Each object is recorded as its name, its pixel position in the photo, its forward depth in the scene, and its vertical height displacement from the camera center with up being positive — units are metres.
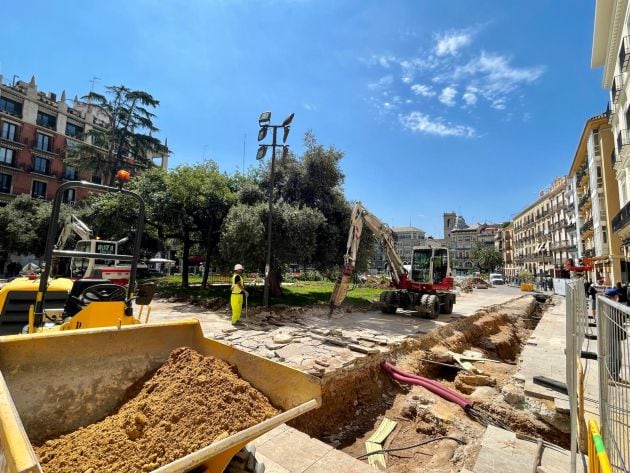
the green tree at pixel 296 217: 14.30 +2.18
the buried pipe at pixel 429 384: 5.87 -2.26
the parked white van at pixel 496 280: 52.34 -1.20
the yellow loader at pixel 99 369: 2.19 -0.88
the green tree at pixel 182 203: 16.97 +3.04
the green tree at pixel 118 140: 32.25 +11.95
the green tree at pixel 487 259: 76.00 +3.01
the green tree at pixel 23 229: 26.83 +2.22
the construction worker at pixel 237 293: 9.85 -0.88
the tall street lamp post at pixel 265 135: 12.58 +4.87
